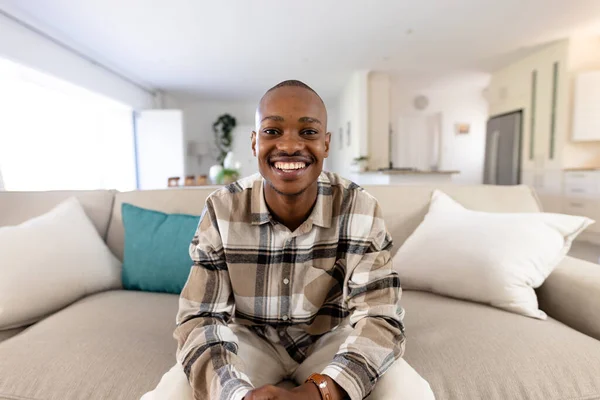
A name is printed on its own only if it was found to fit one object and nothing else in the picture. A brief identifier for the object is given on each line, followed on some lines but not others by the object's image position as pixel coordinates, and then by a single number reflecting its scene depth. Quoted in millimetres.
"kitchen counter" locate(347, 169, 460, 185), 4352
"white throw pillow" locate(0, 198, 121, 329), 1099
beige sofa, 779
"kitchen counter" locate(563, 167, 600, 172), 4135
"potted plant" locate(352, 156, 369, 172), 5765
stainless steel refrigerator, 5496
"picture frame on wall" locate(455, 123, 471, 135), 8039
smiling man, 651
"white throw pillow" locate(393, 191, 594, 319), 1096
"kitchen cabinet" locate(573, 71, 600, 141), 4336
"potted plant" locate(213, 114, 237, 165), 8828
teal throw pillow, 1315
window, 3492
